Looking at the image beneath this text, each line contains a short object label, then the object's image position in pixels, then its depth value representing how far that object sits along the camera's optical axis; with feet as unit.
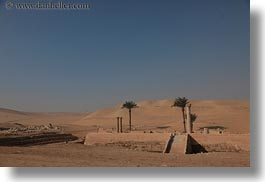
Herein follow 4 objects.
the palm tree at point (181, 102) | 113.19
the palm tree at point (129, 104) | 122.21
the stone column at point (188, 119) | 92.02
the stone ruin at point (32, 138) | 89.23
